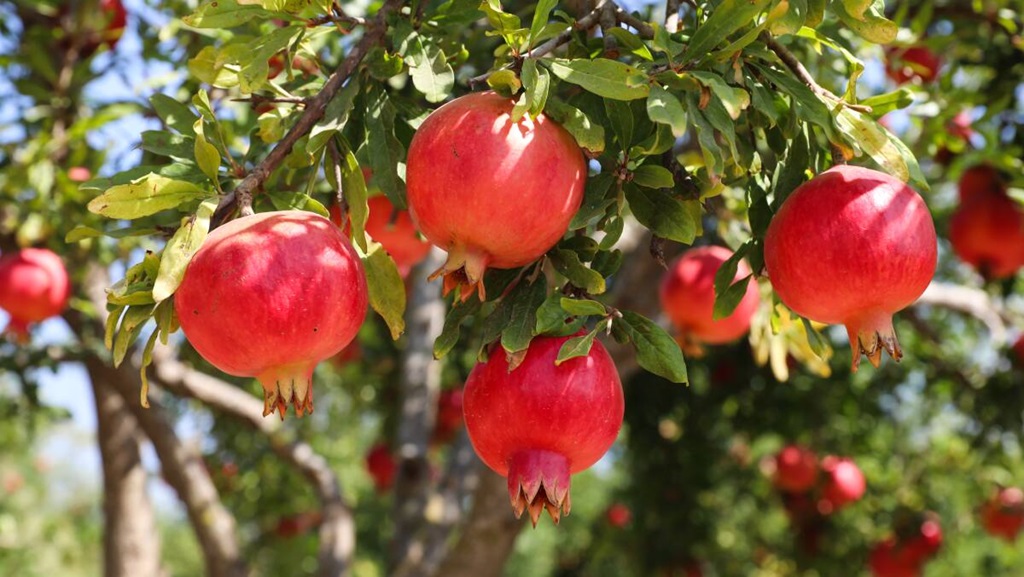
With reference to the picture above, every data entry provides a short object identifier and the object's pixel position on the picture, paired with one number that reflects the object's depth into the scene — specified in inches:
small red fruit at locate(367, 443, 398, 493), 214.2
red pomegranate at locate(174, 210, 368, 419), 41.8
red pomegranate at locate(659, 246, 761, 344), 89.3
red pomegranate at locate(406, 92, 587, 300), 43.5
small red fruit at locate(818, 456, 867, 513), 179.5
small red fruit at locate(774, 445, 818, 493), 186.9
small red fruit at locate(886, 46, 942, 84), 95.0
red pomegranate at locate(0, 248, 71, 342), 107.8
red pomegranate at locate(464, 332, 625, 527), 45.6
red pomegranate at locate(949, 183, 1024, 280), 118.5
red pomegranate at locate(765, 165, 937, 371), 45.9
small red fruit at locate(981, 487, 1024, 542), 188.9
